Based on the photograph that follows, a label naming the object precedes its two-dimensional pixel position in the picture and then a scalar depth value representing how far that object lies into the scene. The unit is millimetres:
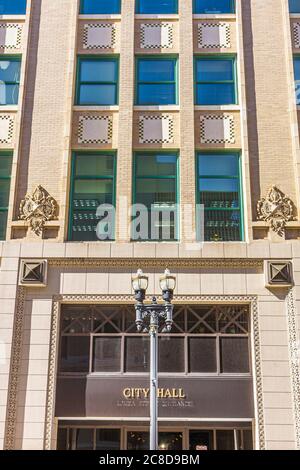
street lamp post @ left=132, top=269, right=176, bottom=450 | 11250
